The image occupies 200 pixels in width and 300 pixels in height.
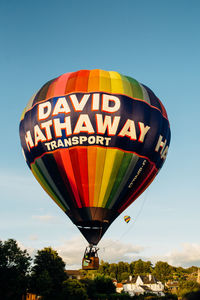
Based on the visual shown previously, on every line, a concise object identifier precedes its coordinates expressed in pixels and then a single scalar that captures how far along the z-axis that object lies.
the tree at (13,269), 34.91
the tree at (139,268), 112.88
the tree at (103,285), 57.80
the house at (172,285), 87.46
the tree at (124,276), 107.46
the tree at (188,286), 62.13
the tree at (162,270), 104.40
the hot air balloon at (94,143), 23.06
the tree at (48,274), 40.54
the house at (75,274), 86.04
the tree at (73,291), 41.75
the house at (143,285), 84.56
